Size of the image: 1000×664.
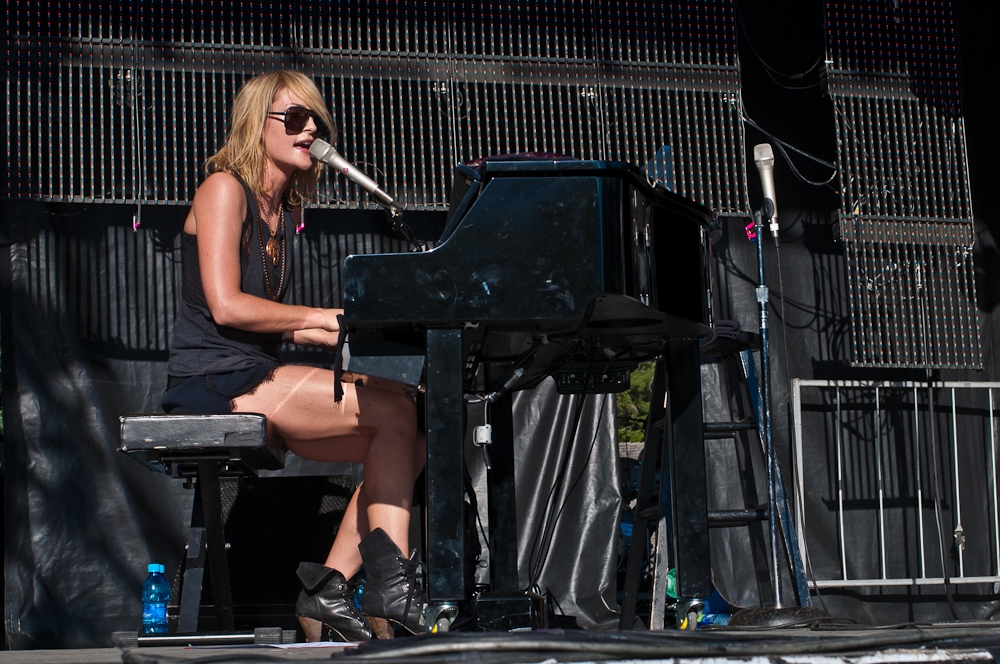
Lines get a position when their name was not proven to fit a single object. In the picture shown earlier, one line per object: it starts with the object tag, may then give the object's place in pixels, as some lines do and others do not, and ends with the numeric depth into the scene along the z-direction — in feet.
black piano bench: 15.46
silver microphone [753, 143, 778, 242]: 24.21
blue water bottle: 24.31
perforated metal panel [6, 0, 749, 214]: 27.17
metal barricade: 29.27
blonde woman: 16.28
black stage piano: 13.10
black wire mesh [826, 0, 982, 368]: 29.45
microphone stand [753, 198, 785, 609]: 21.68
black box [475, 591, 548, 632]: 15.11
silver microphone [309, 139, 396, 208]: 15.43
